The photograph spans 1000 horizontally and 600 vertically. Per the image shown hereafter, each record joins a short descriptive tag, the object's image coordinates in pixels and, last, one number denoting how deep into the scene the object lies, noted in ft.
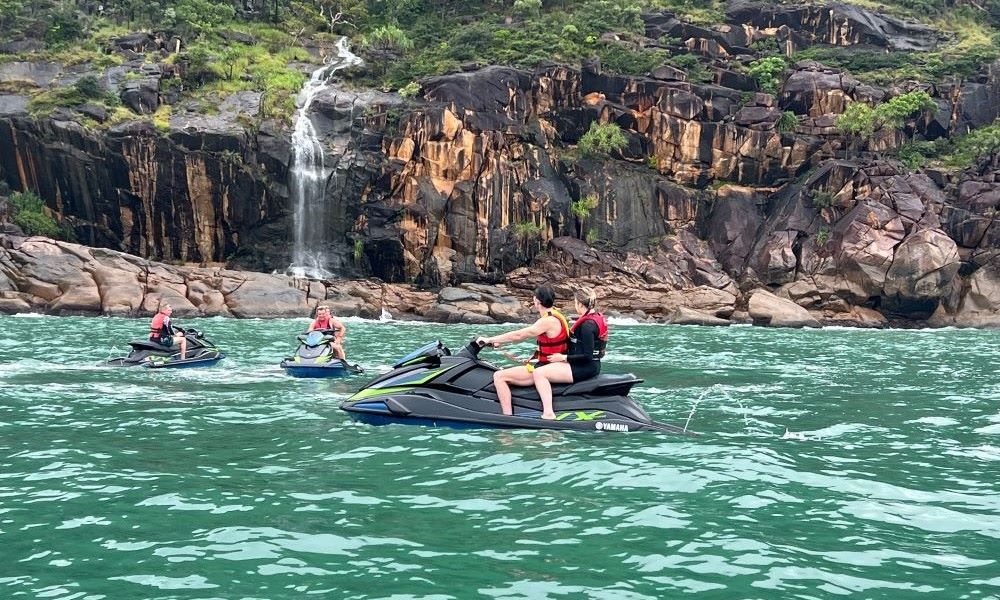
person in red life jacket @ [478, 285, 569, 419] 32.35
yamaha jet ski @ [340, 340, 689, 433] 32.27
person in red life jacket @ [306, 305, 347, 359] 54.70
